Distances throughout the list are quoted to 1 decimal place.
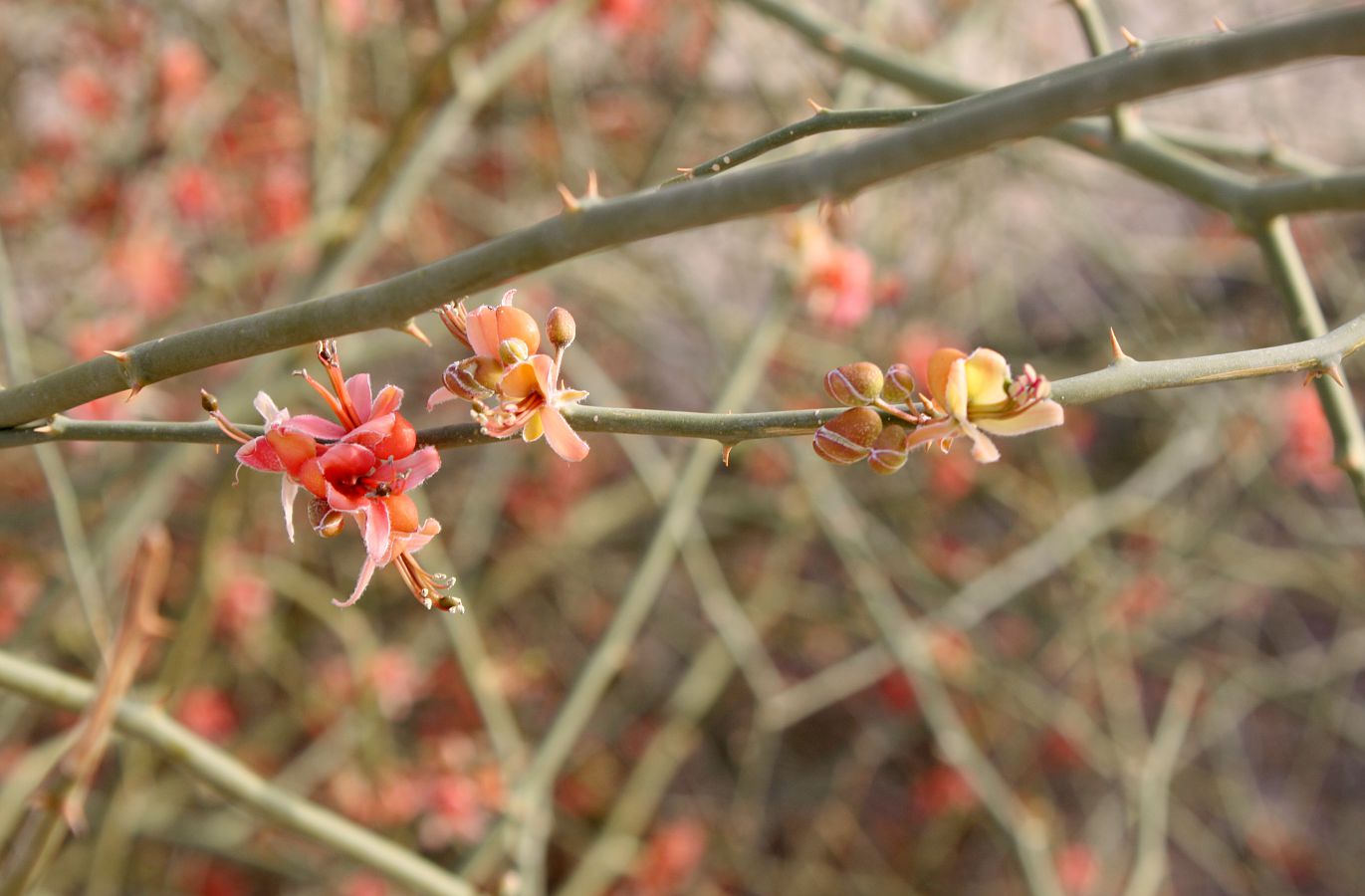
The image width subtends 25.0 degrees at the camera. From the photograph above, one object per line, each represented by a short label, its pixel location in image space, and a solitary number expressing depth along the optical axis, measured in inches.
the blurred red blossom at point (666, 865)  45.9
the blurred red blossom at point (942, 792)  50.0
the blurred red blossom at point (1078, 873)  47.9
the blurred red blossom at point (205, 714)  46.3
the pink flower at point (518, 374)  17.5
